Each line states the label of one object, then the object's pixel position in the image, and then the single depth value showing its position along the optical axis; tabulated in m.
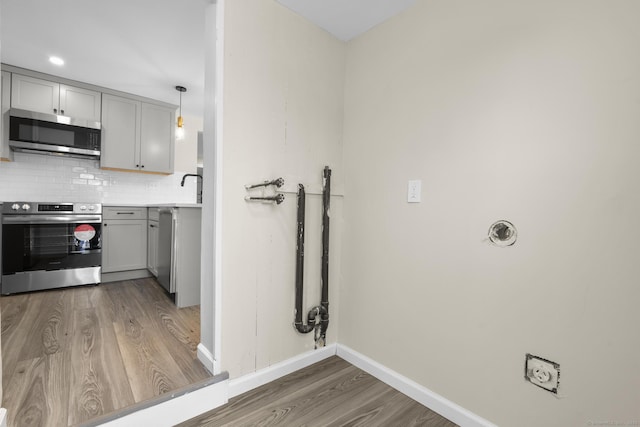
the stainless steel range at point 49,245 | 2.77
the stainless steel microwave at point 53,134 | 2.93
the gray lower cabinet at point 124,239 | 3.28
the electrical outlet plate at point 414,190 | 1.60
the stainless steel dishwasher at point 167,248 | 2.55
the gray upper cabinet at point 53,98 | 2.99
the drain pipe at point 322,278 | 1.78
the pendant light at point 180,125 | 3.16
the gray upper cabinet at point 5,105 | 2.91
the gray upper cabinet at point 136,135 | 3.48
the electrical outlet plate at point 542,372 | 1.13
